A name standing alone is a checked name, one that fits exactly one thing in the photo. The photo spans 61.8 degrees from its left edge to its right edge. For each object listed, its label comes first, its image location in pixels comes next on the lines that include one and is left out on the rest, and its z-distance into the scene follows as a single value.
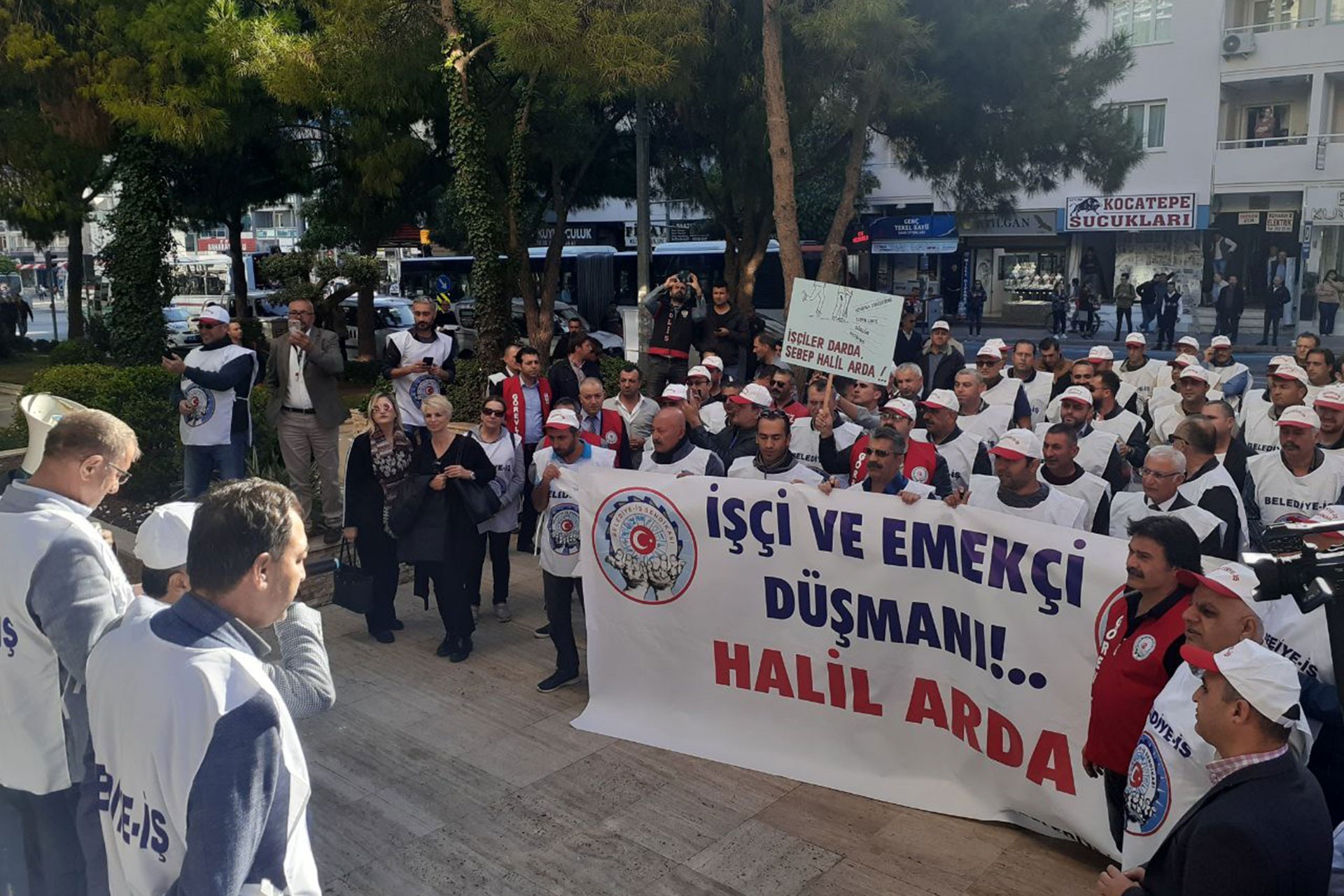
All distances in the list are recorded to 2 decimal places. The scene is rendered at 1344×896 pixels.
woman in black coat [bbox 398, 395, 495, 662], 7.13
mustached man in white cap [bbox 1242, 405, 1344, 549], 6.21
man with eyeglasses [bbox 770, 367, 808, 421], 8.84
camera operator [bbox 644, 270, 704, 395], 11.91
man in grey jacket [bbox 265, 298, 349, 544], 9.06
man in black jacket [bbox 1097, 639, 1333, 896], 2.45
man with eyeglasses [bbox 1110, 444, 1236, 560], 5.18
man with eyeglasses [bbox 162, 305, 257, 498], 8.79
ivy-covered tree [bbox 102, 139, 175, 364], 16.56
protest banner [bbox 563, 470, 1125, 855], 4.81
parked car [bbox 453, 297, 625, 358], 25.73
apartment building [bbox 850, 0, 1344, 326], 32.34
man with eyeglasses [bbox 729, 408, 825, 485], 6.38
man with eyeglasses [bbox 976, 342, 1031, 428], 9.13
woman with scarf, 7.33
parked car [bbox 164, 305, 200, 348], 27.50
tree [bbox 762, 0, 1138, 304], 13.34
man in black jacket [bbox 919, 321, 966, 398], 11.36
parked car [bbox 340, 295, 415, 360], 27.62
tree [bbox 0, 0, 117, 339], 16.92
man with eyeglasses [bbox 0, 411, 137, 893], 3.31
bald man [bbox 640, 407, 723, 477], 6.57
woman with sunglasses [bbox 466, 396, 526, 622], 7.50
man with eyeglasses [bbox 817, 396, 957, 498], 6.84
